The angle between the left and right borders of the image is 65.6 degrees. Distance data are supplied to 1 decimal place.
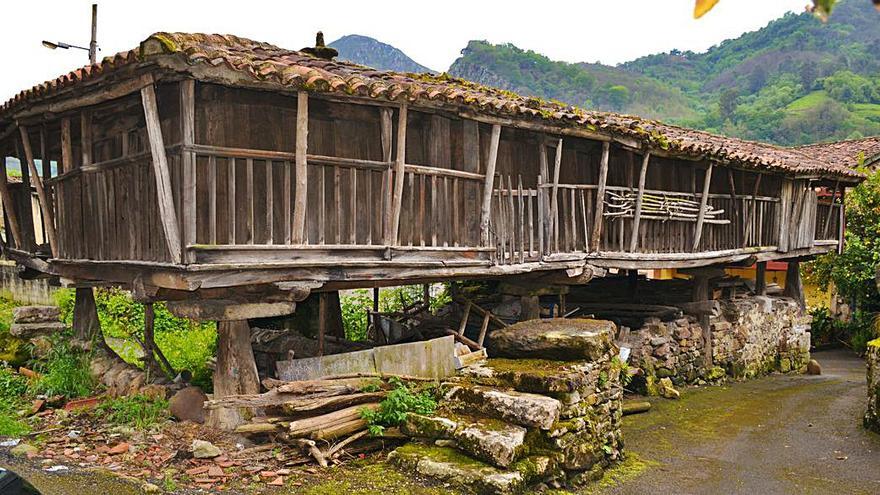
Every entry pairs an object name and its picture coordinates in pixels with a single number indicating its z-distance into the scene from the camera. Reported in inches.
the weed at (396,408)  248.2
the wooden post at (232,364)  257.1
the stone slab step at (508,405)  235.1
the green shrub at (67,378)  318.3
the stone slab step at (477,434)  218.5
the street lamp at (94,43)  483.8
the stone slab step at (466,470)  209.3
